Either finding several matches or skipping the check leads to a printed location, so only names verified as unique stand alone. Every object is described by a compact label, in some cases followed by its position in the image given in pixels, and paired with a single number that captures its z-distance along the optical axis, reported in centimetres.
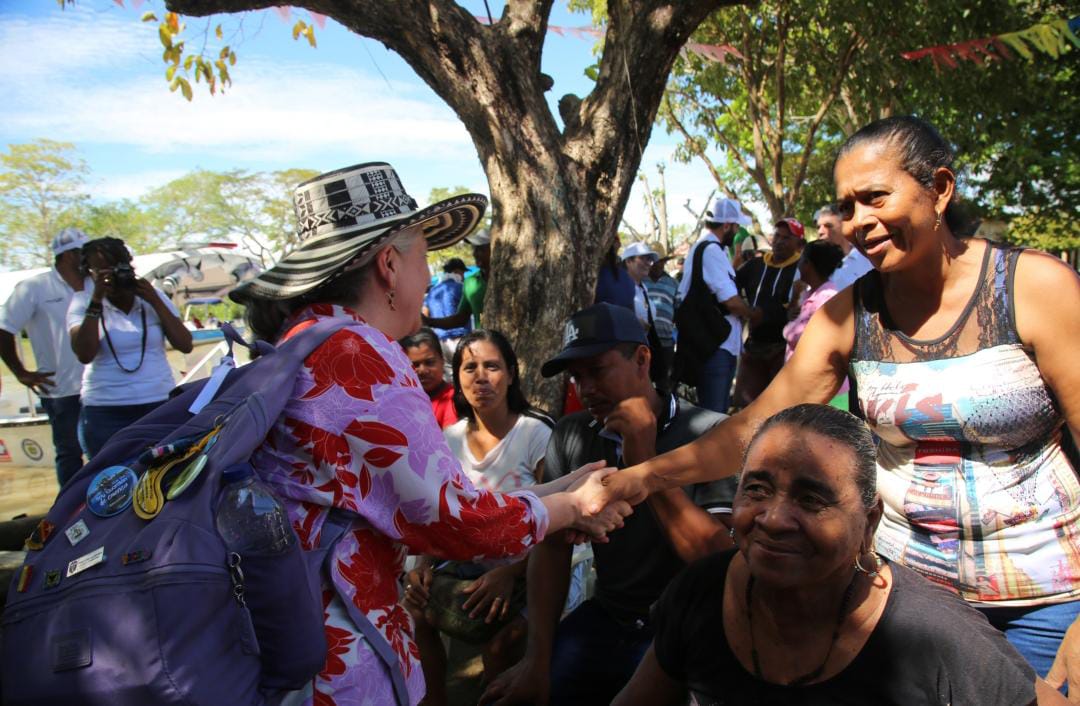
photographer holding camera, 456
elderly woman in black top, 145
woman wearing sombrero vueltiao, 141
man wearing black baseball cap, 255
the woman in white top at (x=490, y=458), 297
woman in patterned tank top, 175
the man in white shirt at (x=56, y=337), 517
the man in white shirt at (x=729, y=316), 598
